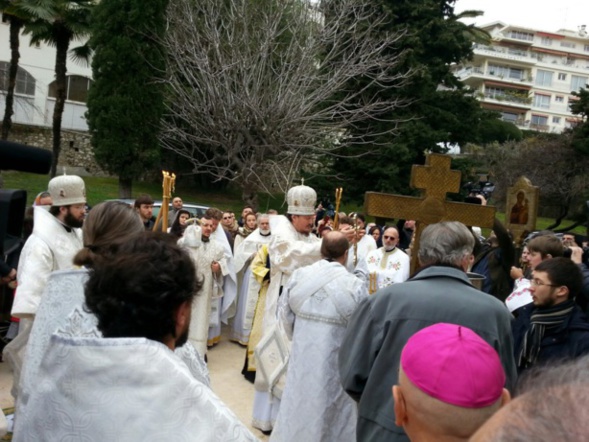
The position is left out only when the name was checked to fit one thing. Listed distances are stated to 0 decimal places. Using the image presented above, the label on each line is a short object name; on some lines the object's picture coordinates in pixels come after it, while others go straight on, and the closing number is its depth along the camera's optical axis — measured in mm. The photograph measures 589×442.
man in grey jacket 3049
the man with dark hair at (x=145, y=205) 7391
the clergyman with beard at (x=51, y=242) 4219
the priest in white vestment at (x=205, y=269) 7602
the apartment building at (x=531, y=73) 68938
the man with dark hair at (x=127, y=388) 1689
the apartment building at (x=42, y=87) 33500
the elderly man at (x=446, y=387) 1679
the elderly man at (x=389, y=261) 8383
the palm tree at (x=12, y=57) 23031
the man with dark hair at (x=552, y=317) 3586
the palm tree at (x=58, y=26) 22200
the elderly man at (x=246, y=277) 8766
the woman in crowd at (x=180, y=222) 8196
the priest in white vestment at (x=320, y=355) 4590
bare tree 19922
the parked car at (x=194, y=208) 13961
